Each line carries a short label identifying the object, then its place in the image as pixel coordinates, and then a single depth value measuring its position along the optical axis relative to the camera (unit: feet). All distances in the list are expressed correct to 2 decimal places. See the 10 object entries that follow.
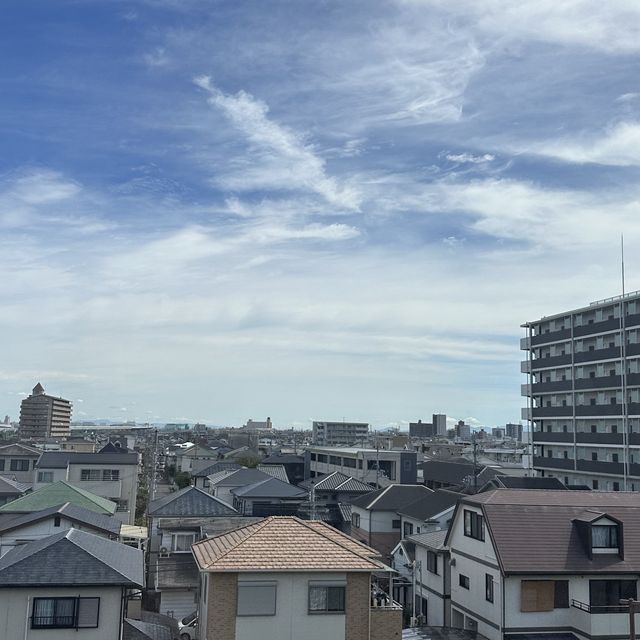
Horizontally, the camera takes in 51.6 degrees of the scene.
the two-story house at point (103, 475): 175.01
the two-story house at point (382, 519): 149.79
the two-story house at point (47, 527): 101.24
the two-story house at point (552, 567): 79.66
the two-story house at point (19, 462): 224.94
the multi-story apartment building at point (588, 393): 200.03
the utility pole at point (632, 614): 71.15
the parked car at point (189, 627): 76.33
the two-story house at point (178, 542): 97.35
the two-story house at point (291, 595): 63.57
